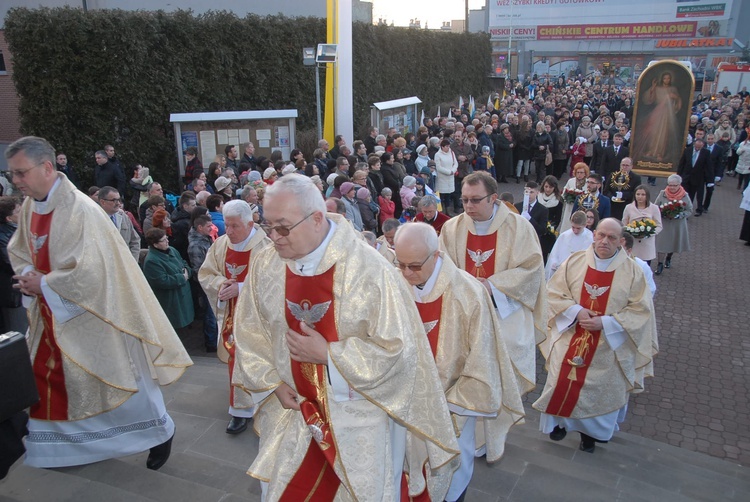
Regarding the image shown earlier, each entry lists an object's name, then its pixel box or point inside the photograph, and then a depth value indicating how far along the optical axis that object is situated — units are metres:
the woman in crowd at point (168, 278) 6.41
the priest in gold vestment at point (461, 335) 3.64
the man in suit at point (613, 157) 13.80
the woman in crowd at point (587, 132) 18.34
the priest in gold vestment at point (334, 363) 2.79
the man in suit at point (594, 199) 8.98
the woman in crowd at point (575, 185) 9.48
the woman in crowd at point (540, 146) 17.16
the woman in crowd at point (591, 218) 7.84
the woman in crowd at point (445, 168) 13.43
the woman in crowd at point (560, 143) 17.80
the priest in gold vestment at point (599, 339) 5.01
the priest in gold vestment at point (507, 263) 4.76
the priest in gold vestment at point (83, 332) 3.81
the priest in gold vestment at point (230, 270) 4.95
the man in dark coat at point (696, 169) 13.91
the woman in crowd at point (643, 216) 9.34
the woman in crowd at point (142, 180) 10.09
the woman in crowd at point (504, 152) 17.20
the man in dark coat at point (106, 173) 10.97
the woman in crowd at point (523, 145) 17.38
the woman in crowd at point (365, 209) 9.41
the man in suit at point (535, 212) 9.03
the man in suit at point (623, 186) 10.80
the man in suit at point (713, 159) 13.84
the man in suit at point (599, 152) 14.16
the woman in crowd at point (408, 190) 10.95
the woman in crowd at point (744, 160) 16.03
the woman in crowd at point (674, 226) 10.31
